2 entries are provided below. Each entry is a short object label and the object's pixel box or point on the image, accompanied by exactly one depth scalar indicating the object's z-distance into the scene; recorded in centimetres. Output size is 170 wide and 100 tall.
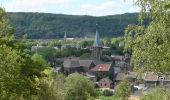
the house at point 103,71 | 13154
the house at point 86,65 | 14100
